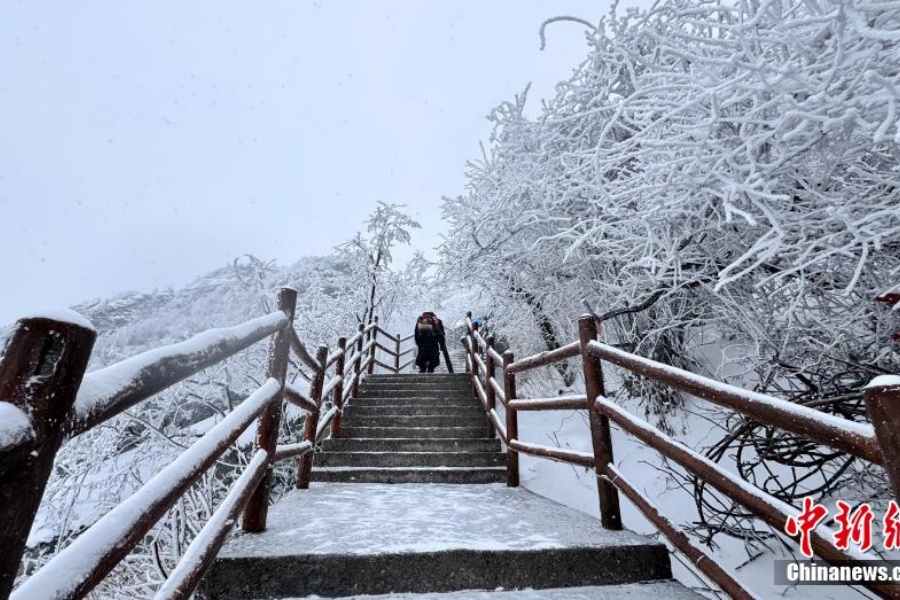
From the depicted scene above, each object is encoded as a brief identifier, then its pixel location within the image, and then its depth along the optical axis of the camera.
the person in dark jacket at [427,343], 11.25
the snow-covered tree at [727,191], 2.54
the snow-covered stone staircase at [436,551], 2.06
